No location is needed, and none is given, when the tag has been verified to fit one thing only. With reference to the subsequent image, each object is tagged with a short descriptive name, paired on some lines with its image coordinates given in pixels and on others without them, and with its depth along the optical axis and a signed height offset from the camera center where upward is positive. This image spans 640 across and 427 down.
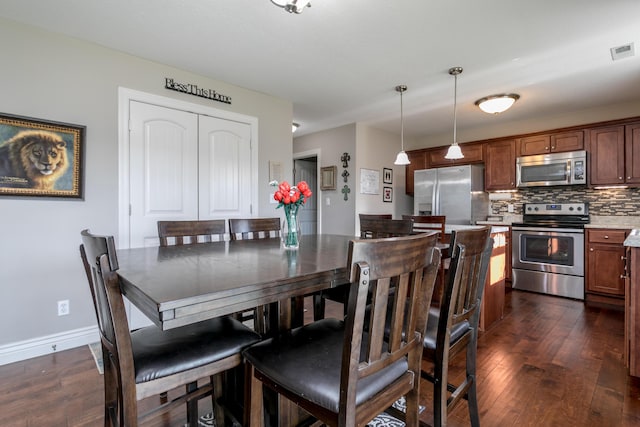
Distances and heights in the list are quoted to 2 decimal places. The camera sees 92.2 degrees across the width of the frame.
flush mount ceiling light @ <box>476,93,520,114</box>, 3.45 +1.26
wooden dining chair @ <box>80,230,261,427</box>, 0.91 -0.48
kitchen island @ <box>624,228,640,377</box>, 1.88 -0.58
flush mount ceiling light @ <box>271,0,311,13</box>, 1.69 +1.16
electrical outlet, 2.41 -0.73
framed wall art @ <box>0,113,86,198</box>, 2.17 +0.43
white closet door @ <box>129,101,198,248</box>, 2.77 +0.44
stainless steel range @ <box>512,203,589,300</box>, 3.67 -0.47
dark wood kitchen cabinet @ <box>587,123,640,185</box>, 3.51 +0.68
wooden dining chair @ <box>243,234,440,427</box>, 0.81 -0.47
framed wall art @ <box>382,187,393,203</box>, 5.17 +0.33
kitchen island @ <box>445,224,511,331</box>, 2.72 -0.67
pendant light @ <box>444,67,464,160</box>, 2.99 +0.68
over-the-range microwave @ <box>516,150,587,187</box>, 3.84 +0.57
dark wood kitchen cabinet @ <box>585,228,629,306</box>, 3.39 -0.60
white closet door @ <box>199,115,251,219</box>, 3.19 +0.50
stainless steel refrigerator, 4.49 +0.30
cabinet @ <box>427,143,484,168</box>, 4.70 +0.92
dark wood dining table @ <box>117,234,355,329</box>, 0.83 -0.21
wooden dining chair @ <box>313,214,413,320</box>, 1.89 -0.14
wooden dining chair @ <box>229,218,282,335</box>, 2.39 -0.11
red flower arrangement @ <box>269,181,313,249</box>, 1.79 +0.06
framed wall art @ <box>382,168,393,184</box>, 5.16 +0.64
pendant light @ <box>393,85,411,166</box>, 3.47 +0.65
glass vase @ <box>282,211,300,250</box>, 1.82 -0.10
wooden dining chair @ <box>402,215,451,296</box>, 2.58 -0.15
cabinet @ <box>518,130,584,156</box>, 3.89 +0.92
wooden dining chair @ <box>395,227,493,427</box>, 1.18 -0.45
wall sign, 2.94 +1.25
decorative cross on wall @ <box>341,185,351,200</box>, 4.80 +0.36
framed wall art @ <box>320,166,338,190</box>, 4.96 +0.60
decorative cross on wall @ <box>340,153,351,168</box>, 4.79 +0.86
